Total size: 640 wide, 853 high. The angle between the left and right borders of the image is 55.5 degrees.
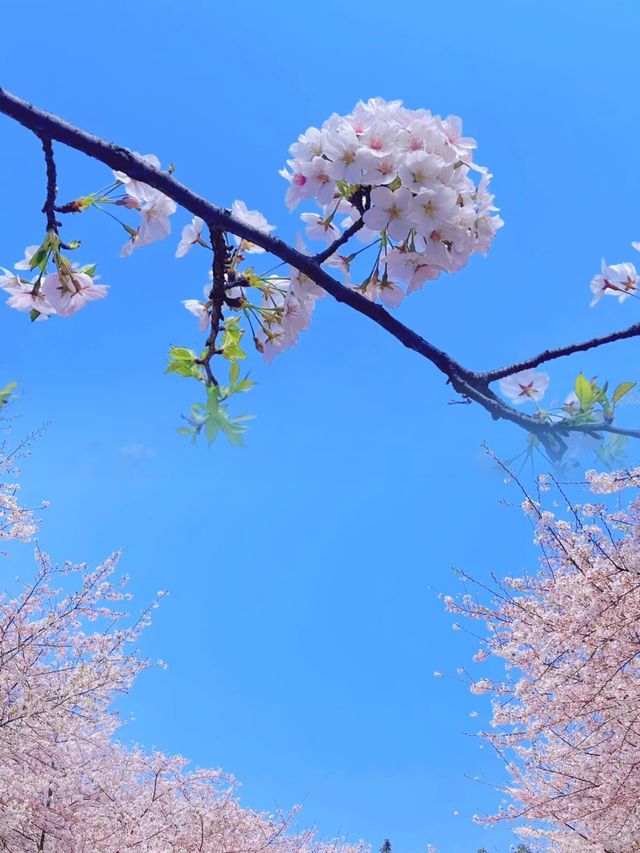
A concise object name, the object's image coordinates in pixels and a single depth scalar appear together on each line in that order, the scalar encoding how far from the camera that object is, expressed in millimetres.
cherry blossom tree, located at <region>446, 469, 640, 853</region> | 6289
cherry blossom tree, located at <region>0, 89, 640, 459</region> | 1216
